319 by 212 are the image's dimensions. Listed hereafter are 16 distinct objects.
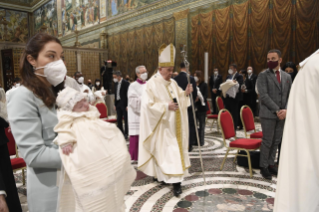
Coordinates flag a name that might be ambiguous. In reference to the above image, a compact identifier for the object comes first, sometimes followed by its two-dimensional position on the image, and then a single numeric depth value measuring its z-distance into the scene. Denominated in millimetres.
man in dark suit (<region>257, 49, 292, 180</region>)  3801
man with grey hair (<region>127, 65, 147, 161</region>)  4926
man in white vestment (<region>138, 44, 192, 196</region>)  3438
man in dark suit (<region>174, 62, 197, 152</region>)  5352
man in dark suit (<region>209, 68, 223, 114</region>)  9148
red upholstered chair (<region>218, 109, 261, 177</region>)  4039
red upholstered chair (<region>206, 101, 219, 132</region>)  7150
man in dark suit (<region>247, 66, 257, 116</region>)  8242
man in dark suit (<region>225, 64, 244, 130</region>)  7047
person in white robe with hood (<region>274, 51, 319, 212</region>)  997
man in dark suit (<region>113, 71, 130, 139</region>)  6773
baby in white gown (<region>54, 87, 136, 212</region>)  1245
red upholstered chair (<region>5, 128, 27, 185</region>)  3398
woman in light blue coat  1214
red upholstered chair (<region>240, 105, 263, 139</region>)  4664
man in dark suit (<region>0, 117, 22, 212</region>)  2395
